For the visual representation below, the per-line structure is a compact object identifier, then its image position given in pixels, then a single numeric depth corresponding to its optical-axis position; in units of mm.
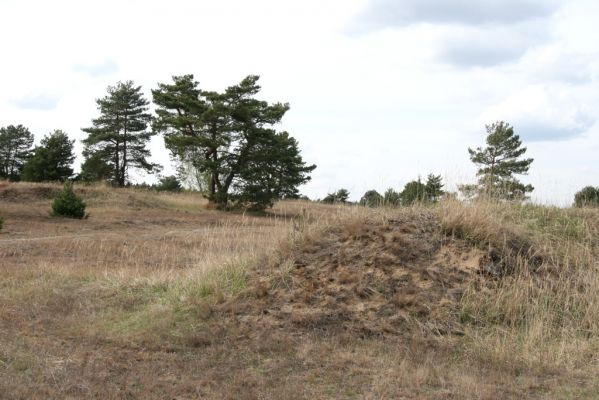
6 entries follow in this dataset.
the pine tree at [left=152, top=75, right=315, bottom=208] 32719
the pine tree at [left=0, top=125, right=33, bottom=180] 47312
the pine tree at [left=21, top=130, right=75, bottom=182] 40062
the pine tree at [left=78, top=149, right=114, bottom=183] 41875
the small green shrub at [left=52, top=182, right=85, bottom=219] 22203
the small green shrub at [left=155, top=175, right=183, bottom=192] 52031
